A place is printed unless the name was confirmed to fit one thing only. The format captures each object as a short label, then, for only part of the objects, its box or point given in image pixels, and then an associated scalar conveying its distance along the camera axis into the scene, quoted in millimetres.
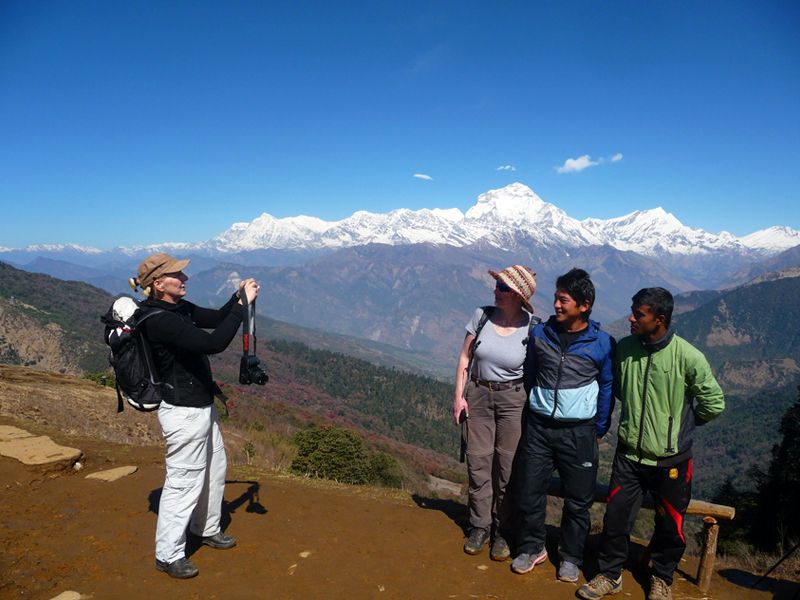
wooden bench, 4395
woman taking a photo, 4016
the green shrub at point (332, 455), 13375
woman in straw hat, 4617
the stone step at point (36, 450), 6789
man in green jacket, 3965
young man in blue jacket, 4219
